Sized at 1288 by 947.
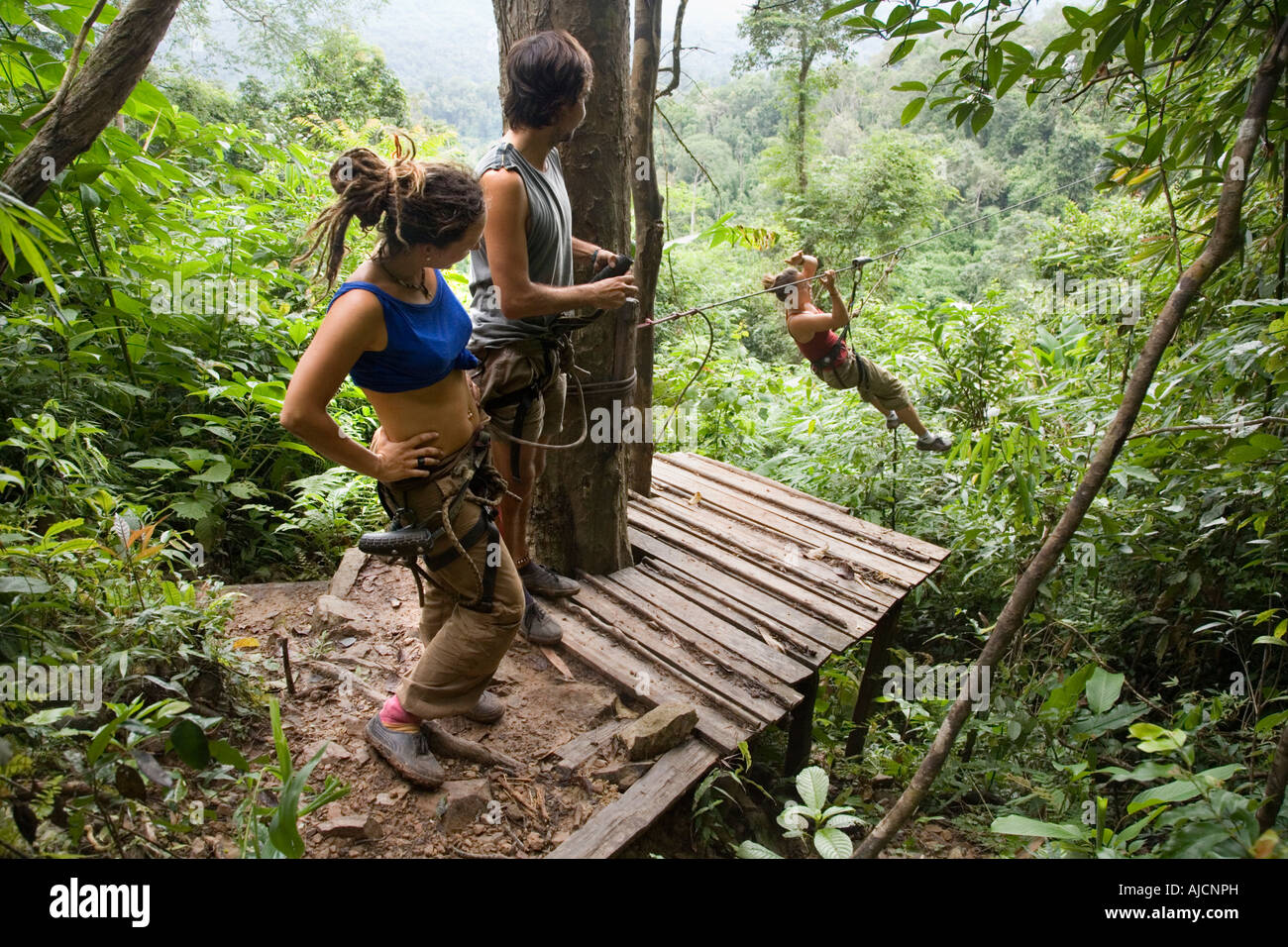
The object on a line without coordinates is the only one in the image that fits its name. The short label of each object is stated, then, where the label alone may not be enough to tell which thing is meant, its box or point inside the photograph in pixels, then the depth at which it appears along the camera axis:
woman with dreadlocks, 1.85
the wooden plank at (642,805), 2.18
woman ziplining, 4.72
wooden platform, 2.65
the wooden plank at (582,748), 2.51
